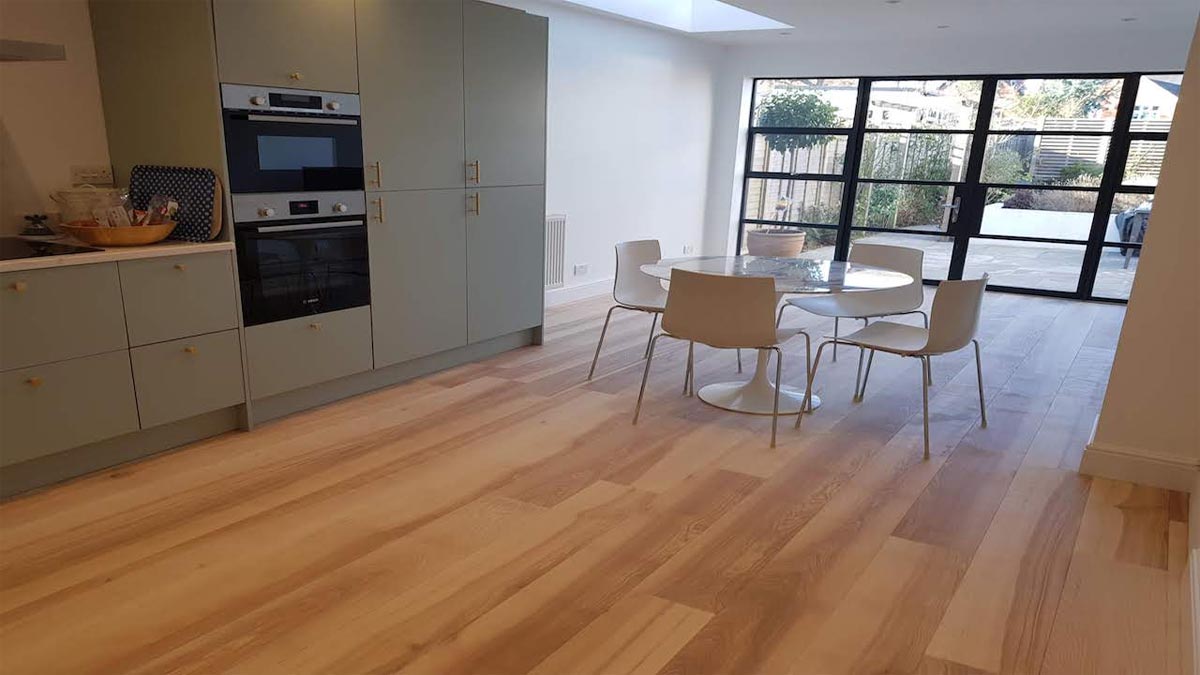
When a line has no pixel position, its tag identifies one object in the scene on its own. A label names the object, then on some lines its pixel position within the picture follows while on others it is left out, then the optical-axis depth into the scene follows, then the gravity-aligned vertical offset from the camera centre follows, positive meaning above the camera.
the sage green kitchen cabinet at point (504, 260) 4.27 -0.65
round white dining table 3.40 -0.54
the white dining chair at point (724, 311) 3.20 -0.65
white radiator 5.91 -0.77
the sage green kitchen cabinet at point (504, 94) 4.00 +0.29
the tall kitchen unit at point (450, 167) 3.63 -0.11
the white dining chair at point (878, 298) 4.01 -0.74
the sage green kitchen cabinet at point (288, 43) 2.97 +0.38
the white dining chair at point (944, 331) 3.21 -0.69
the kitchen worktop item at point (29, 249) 2.60 -0.42
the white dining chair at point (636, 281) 4.15 -0.71
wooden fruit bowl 2.84 -0.38
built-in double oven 3.13 -0.26
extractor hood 2.47 +0.25
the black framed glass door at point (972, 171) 6.66 -0.05
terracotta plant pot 7.49 -0.81
